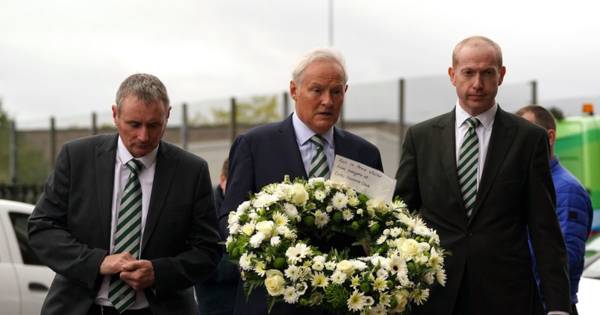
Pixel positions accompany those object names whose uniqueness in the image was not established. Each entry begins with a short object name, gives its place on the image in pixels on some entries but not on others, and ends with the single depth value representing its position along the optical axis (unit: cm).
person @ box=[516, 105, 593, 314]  645
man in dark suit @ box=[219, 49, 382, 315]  509
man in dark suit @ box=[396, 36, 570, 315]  530
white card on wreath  479
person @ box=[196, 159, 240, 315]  730
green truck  1616
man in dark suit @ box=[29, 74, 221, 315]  487
